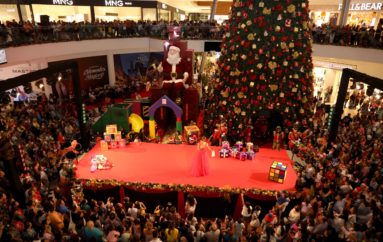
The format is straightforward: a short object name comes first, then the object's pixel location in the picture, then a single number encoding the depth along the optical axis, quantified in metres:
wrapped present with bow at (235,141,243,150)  10.95
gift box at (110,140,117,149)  11.67
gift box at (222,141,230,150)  11.02
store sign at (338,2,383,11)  17.83
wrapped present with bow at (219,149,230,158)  10.97
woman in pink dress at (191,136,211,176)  9.55
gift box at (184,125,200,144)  12.30
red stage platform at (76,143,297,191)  9.35
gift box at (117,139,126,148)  11.71
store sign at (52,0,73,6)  18.64
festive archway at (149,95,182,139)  12.65
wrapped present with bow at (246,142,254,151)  10.89
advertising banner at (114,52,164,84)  22.38
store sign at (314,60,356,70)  16.78
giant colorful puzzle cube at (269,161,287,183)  9.23
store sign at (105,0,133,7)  21.45
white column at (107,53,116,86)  21.47
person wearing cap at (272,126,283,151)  11.62
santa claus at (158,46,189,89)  13.64
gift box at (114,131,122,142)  11.70
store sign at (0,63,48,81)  16.64
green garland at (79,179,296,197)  8.88
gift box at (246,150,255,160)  10.84
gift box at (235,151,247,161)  10.75
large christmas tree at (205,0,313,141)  10.76
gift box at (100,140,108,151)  11.52
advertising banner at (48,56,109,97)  18.48
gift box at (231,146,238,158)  10.91
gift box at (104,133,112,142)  11.67
